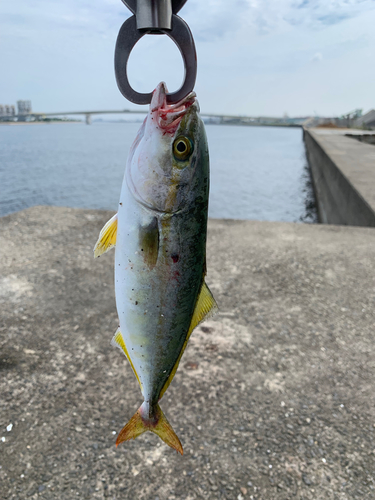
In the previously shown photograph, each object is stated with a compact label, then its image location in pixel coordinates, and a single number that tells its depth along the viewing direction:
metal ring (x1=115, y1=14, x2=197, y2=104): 0.24
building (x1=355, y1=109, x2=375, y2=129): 45.97
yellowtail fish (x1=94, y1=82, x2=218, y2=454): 0.29
